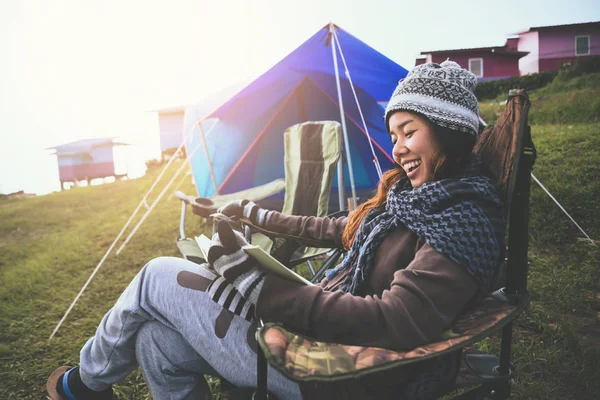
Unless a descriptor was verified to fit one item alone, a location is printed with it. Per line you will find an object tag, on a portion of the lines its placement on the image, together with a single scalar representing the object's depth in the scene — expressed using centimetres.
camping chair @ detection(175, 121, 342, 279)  260
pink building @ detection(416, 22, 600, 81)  1007
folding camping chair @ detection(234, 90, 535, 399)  71
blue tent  374
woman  79
